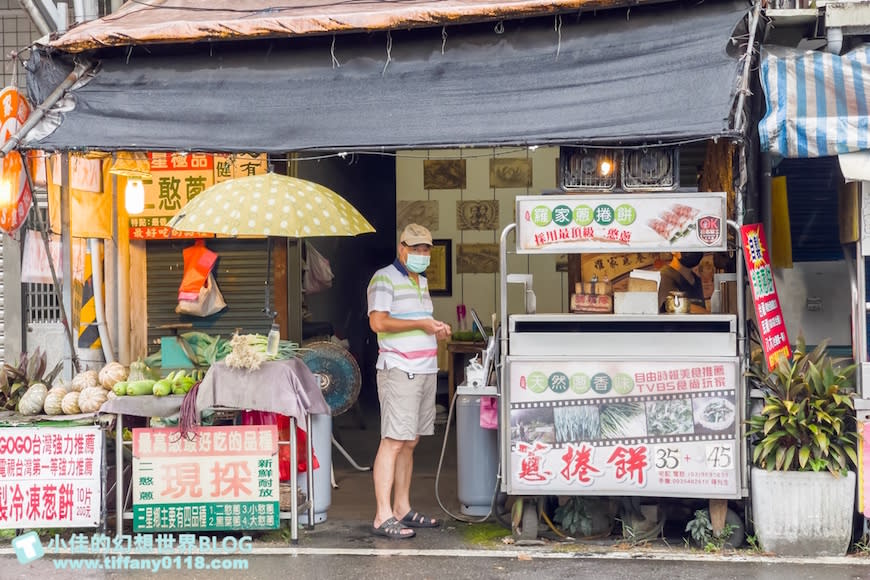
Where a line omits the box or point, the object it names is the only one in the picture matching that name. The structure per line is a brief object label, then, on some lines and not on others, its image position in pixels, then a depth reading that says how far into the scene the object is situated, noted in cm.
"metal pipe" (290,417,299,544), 706
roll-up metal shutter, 936
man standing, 716
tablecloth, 703
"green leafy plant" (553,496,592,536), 704
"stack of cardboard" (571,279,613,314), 700
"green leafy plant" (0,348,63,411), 779
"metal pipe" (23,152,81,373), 754
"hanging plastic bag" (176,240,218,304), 928
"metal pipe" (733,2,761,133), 627
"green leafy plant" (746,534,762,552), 666
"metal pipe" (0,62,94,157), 716
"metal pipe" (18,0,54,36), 906
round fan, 884
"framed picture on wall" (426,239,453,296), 1279
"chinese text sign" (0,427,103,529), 707
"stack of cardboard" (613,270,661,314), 688
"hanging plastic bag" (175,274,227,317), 925
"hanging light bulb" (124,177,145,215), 849
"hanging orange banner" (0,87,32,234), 741
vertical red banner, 668
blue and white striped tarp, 632
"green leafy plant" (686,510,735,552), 671
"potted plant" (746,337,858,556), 649
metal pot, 695
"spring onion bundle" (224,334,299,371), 706
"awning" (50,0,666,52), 703
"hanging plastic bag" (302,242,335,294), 995
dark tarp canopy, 669
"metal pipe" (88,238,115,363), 903
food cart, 666
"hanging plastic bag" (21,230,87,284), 810
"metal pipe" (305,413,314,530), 716
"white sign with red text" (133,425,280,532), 702
